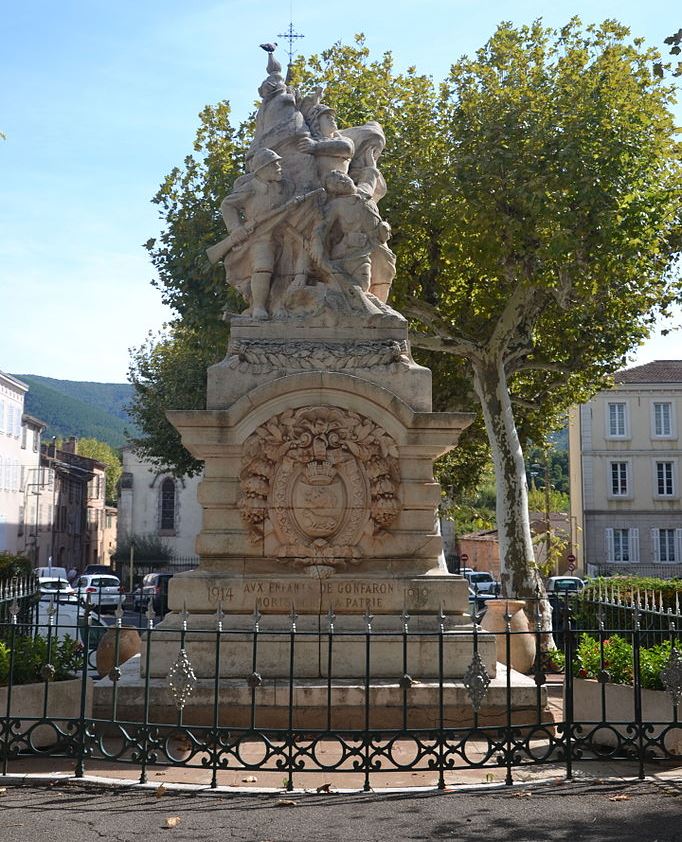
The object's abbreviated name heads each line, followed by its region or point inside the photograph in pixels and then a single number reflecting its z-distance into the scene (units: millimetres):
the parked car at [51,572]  41219
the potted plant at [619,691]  7848
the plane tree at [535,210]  17875
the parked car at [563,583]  33469
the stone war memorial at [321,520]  8852
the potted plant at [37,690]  7926
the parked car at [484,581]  37825
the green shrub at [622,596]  12117
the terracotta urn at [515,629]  13023
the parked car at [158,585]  24798
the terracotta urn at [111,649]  11336
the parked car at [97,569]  56212
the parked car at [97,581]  37344
